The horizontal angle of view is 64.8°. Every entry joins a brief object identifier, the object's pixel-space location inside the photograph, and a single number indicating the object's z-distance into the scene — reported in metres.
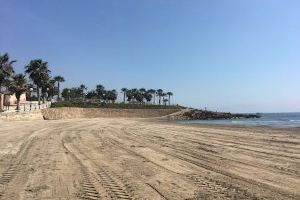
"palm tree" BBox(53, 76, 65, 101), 66.72
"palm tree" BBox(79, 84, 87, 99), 90.58
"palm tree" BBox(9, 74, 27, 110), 35.23
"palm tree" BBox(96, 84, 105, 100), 89.21
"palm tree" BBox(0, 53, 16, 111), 35.33
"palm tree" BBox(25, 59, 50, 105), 47.04
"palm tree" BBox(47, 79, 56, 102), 50.25
